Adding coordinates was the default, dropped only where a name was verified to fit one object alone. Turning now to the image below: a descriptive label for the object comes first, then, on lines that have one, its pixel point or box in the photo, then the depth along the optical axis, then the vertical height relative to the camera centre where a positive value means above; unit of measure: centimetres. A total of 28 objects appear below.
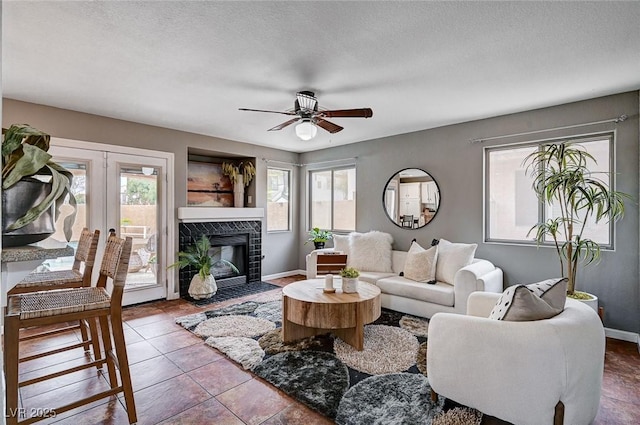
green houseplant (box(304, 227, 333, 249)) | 561 -42
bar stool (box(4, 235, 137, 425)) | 165 -56
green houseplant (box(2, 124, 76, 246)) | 118 +10
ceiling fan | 299 +93
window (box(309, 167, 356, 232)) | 586 +26
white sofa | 346 -88
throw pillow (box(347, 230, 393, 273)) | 473 -58
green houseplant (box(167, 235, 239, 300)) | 459 -76
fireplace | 487 -57
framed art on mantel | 546 +47
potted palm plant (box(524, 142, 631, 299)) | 302 +15
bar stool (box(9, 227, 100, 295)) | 236 -49
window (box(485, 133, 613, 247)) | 380 +19
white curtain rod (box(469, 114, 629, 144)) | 329 +94
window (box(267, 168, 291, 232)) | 617 +24
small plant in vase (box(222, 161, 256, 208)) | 584 +67
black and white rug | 211 -126
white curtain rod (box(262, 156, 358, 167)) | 578 +95
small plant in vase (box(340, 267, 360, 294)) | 331 -69
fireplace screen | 535 -69
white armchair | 171 -84
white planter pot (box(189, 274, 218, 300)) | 458 -106
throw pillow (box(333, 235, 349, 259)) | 506 -48
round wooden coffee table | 294 -92
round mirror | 474 +22
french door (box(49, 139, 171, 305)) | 398 +13
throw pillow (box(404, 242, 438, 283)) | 401 -66
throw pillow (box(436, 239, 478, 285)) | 389 -56
